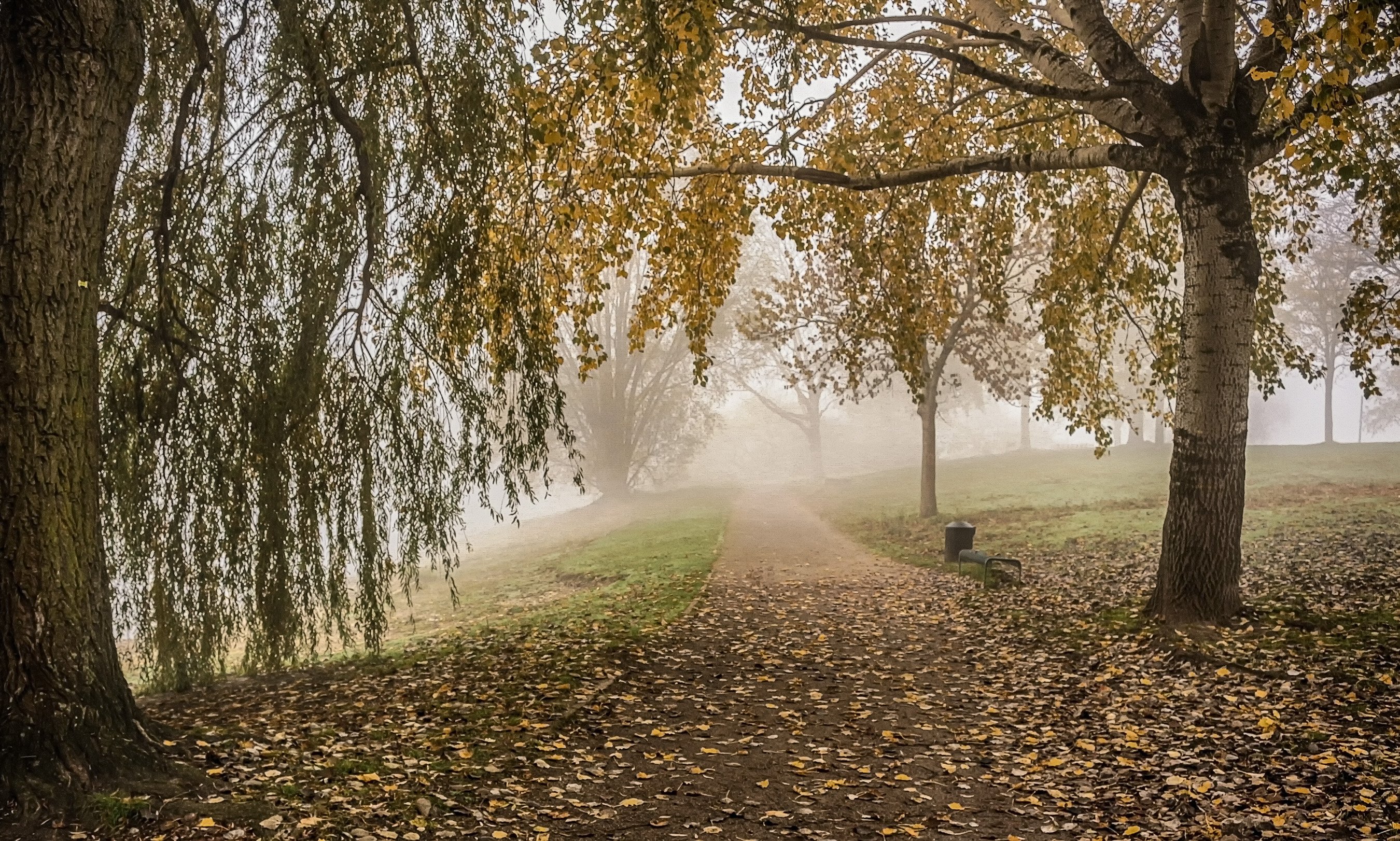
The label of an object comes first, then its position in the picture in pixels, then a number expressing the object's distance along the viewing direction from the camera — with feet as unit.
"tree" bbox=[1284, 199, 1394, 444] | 104.17
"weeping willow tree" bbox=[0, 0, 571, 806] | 21.53
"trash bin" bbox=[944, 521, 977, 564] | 47.73
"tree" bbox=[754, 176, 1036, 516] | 37.55
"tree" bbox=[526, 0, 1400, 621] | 22.27
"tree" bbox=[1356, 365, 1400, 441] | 154.61
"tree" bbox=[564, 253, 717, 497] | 116.37
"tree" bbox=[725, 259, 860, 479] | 70.64
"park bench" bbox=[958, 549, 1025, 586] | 40.68
